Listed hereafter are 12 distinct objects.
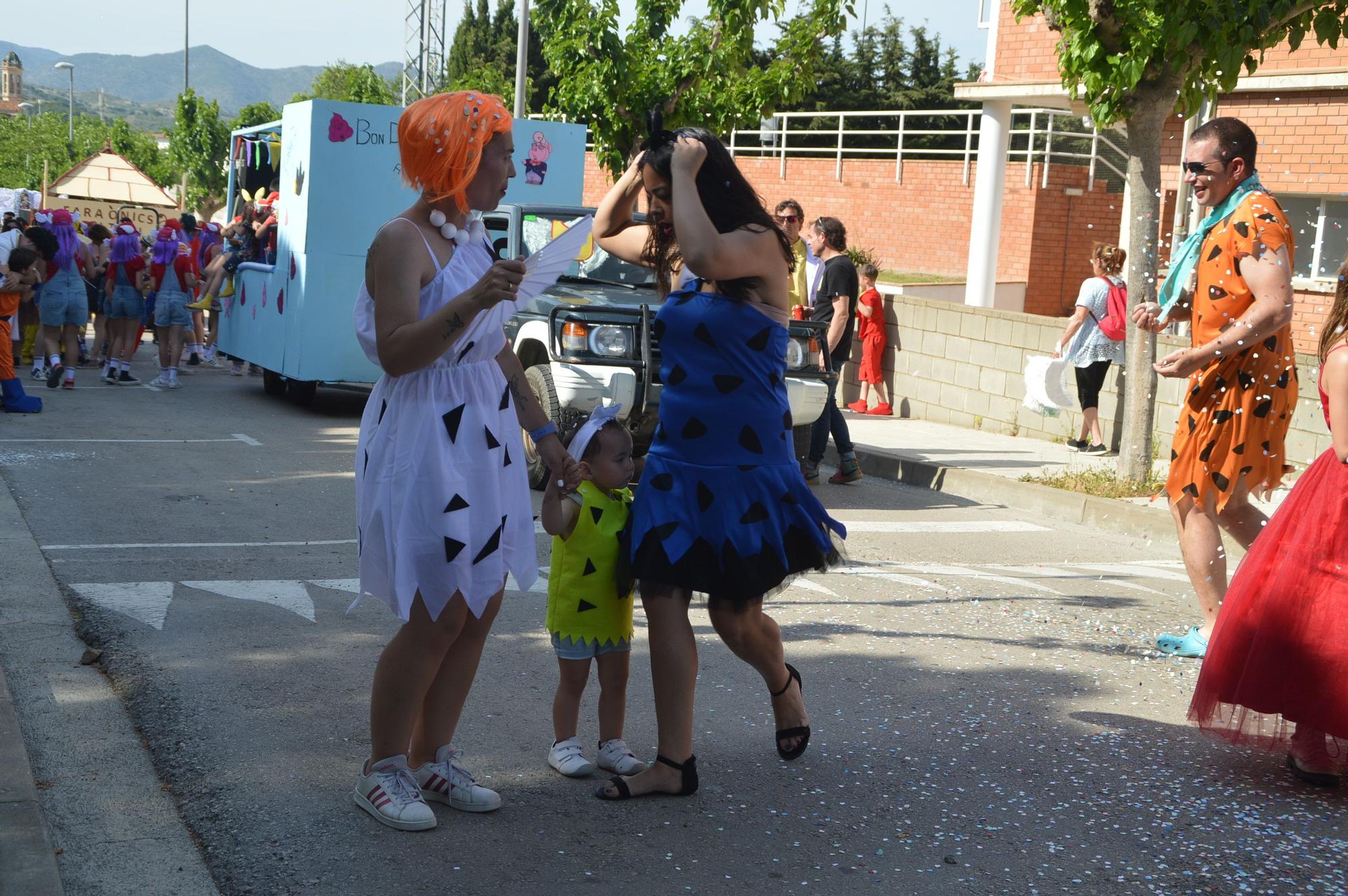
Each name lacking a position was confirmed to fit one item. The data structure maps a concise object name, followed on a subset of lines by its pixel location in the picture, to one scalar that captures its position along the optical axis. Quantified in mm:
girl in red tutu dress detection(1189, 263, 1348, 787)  3980
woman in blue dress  3633
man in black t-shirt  9984
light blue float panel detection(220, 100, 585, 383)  11883
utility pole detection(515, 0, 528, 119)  25500
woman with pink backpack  11688
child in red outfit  14148
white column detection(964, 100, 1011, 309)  20094
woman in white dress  3338
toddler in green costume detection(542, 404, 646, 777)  3816
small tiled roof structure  31250
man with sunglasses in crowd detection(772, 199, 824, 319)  10602
